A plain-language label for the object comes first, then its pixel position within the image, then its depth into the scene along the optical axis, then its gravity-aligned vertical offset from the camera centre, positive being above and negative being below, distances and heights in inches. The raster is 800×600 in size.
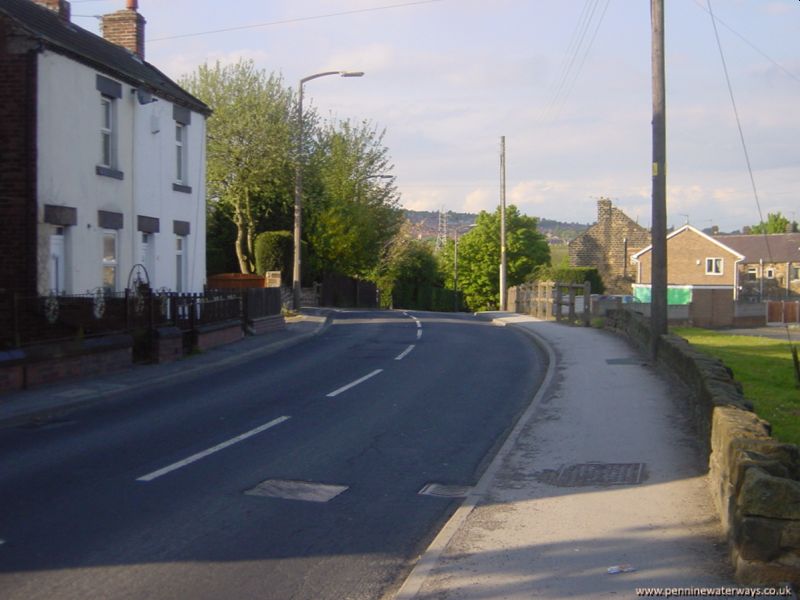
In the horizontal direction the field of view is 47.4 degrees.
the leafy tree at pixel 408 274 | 2389.3 +40.7
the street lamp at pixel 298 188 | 1277.6 +142.7
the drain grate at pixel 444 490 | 342.0 -76.8
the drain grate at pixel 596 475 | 344.5 -72.6
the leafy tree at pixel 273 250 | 1555.1 +65.3
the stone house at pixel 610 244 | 3080.7 +150.4
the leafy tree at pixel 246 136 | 1466.5 +245.8
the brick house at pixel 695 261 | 2822.3 +85.5
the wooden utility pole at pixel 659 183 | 703.1 +81.5
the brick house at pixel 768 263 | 2962.6 +84.5
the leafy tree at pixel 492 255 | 3014.3 +112.0
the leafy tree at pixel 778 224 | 4143.7 +299.7
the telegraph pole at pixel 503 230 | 1919.3 +123.3
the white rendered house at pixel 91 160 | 696.4 +114.2
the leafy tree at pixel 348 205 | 1772.9 +175.1
